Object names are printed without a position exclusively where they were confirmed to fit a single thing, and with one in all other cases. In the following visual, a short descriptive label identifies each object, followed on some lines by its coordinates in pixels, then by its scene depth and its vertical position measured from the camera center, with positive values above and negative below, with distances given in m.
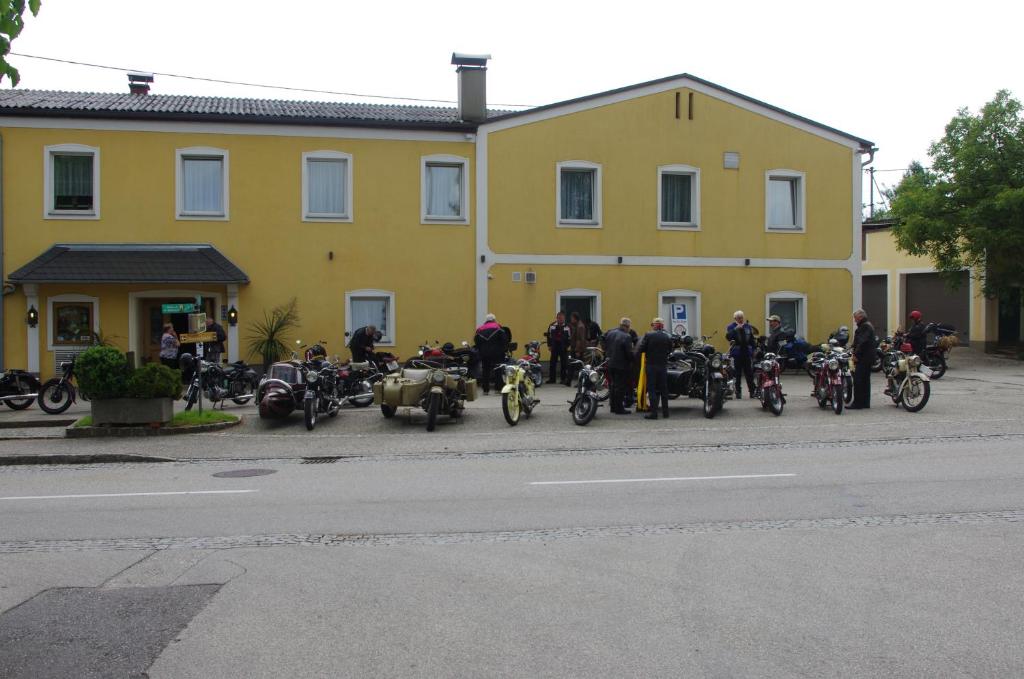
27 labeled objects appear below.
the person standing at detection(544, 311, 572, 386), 21.48 -0.45
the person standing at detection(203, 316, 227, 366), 21.17 -0.54
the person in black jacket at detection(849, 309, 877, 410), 17.45 -0.65
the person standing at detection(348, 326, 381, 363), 21.05 -0.45
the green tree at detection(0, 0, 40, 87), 5.95 +1.88
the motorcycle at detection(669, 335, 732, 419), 16.67 -0.93
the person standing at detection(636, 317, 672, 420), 16.45 -0.69
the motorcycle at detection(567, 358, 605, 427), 16.19 -1.29
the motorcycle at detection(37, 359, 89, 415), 17.78 -1.36
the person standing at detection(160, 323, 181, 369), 20.89 -0.50
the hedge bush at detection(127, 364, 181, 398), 15.50 -1.00
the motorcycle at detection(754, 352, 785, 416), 16.94 -1.10
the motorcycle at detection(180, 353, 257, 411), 18.69 -1.23
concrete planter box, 15.59 -1.46
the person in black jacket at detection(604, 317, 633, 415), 16.84 -0.65
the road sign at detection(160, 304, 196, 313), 16.02 +0.23
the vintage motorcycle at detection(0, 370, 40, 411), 18.25 -1.30
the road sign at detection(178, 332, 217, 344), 15.91 -0.26
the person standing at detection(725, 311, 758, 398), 18.58 -0.42
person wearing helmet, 24.17 -0.28
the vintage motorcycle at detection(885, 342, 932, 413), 17.23 -1.10
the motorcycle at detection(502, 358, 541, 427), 16.14 -1.24
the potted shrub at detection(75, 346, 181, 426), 15.41 -1.06
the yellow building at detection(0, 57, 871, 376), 22.39 +2.78
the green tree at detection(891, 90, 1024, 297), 28.62 +3.81
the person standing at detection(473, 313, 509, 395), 19.81 -0.42
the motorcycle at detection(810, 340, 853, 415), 17.05 -0.99
